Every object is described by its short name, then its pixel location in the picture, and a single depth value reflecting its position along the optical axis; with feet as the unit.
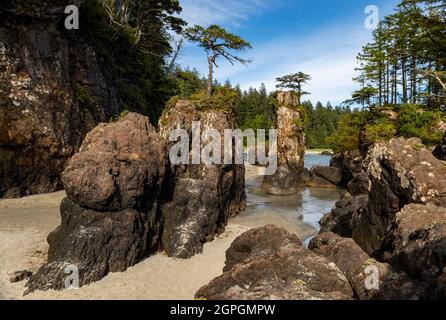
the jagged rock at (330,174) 125.08
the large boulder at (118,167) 40.57
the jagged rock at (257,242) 38.55
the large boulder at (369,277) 24.23
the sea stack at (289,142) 113.09
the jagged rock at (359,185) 83.79
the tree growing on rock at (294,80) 160.35
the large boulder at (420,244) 24.00
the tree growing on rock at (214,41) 79.87
